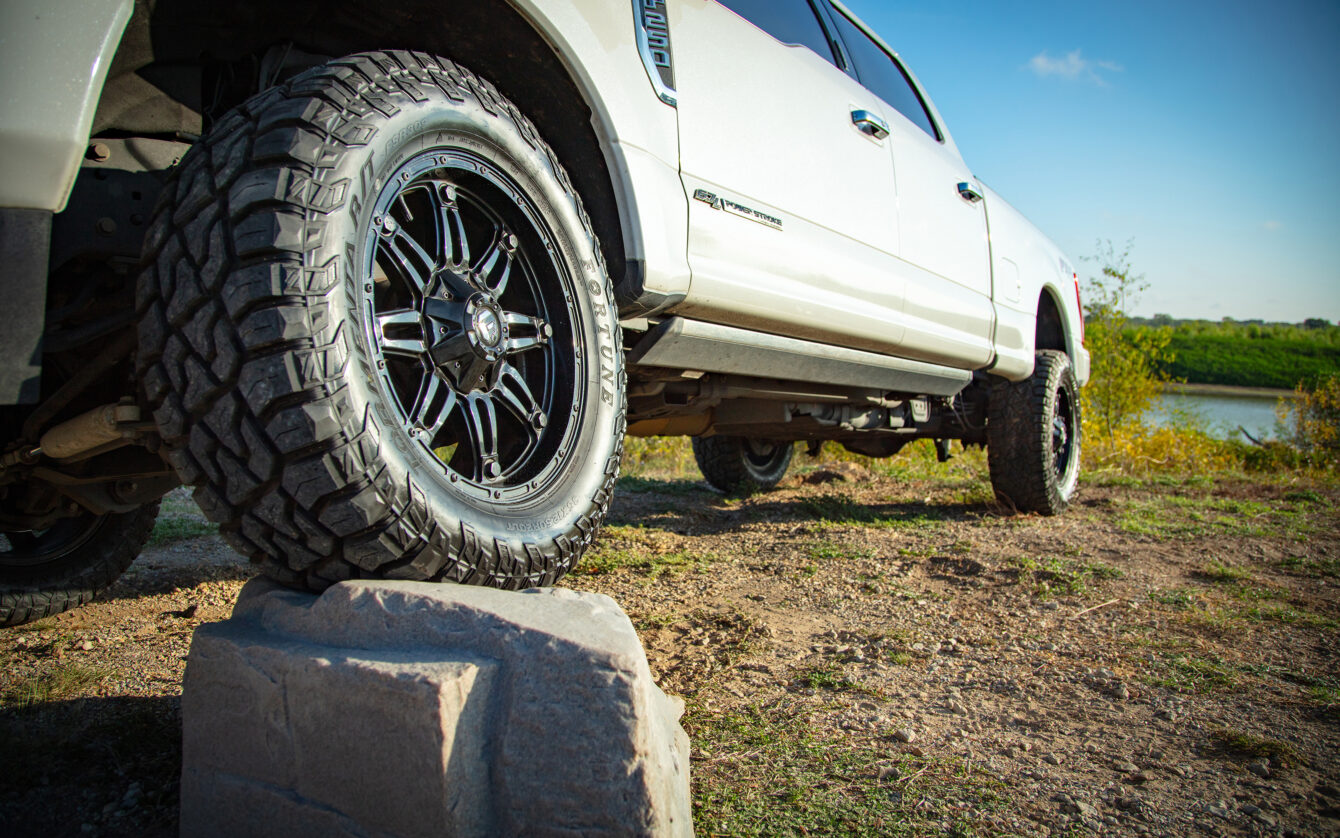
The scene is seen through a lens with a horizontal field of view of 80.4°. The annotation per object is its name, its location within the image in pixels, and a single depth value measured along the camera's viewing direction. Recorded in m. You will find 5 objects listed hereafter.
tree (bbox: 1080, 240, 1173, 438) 11.88
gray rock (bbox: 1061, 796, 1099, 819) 1.33
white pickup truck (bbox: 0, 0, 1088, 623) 1.19
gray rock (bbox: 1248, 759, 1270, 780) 1.50
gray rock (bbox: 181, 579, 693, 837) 1.04
